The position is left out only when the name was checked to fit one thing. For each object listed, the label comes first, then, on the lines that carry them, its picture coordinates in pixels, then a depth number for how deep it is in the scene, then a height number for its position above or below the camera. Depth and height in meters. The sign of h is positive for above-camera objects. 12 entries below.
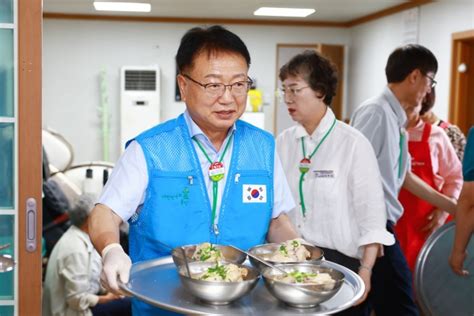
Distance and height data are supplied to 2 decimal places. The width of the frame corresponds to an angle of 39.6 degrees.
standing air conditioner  8.38 +0.18
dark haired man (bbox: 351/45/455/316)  3.03 -0.13
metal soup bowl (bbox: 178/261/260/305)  1.39 -0.37
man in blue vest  1.76 -0.16
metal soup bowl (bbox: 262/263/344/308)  1.38 -0.37
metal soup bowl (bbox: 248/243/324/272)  1.69 -0.35
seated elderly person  3.38 -0.86
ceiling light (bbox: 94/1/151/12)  7.19 +1.21
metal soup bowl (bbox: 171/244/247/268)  1.60 -0.35
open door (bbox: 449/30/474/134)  5.40 +0.29
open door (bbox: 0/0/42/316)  2.14 -0.14
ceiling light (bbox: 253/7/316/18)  7.50 +1.23
